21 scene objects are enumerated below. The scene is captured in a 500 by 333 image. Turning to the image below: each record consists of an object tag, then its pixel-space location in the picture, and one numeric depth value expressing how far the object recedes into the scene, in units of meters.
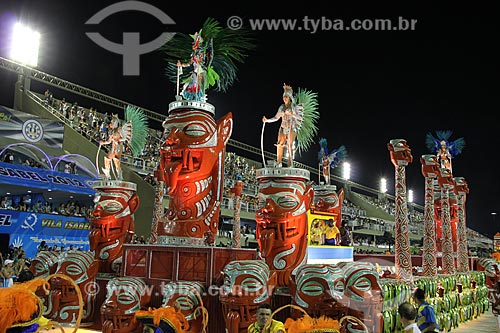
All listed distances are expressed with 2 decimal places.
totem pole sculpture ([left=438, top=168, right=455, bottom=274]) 12.88
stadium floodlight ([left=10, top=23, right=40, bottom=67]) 18.74
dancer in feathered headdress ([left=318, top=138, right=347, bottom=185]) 16.47
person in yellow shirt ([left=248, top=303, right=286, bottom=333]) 4.45
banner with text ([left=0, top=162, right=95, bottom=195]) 13.74
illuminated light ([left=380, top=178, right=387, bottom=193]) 49.84
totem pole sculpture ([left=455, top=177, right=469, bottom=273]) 14.76
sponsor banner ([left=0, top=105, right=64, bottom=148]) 15.02
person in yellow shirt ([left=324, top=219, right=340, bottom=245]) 12.80
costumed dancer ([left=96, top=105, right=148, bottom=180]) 10.12
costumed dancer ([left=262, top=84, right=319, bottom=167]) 7.45
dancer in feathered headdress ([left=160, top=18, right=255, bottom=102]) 8.46
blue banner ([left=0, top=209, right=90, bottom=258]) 14.07
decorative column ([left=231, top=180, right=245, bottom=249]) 11.17
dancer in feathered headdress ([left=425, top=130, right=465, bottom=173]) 14.62
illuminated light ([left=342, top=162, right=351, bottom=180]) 40.81
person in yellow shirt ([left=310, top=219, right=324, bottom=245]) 12.88
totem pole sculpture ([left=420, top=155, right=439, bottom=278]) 10.68
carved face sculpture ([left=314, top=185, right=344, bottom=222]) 13.98
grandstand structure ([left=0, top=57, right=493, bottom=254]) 18.23
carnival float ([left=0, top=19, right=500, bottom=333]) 5.90
